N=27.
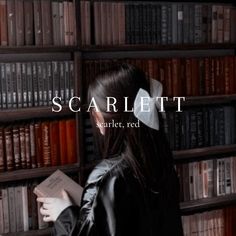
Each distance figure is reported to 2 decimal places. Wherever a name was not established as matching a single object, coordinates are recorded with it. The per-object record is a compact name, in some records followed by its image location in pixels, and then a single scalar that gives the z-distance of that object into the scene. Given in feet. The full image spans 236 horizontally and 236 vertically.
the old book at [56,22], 5.75
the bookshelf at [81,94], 5.75
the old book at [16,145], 5.77
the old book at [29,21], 5.61
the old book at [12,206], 5.85
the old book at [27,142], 5.84
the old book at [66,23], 5.79
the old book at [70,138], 6.05
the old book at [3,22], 5.51
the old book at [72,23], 5.81
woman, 3.53
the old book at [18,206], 5.88
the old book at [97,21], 5.96
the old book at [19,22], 5.57
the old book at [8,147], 5.73
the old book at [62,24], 5.77
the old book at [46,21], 5.69
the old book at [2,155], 5.71
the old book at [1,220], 5.79
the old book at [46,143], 5.92
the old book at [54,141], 5.97
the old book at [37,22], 5.66
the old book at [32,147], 5.86
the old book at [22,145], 5.81
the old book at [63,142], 6.02
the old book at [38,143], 5.89
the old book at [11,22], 5.53
